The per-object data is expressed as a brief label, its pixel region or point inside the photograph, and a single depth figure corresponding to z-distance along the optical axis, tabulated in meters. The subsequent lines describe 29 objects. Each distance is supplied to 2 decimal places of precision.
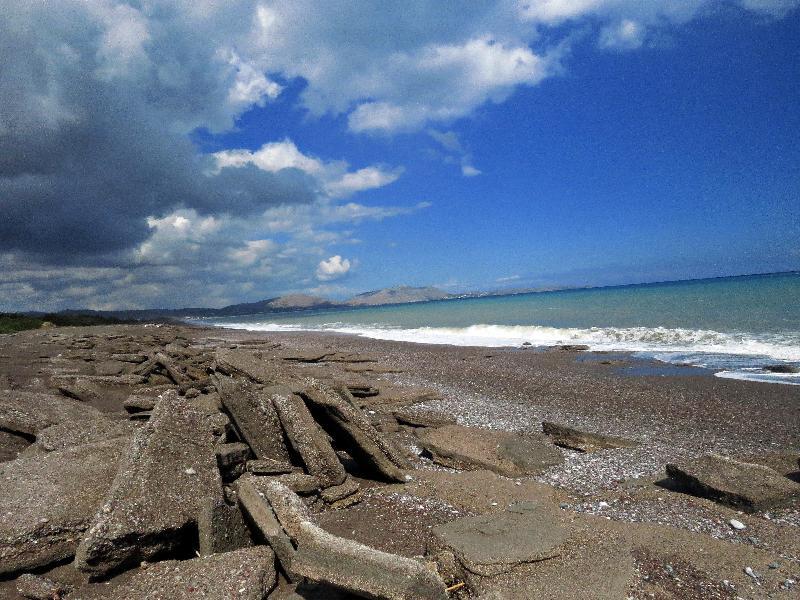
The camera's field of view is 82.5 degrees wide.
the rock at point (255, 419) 5.61
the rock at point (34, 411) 6.22
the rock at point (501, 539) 3.79
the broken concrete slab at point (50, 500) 3.67
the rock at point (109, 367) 12.28
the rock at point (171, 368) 11.35
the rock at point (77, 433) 5.53
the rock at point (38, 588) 3.40
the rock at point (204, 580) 3.23
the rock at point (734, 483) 5.25
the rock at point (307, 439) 5.38
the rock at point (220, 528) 3.70
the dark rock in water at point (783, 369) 13.46
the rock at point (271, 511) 3.58
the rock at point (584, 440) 7.72
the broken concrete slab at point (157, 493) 3.59
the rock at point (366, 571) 2.84
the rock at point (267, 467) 5.13
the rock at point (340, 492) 5.16
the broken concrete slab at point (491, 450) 6.79
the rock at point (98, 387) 9.74
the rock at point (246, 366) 8.50
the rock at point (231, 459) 5.03
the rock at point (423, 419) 8.95
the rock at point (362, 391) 11.47
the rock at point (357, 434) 5.92
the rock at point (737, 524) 4.91
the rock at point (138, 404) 8.20
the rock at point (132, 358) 14.03
